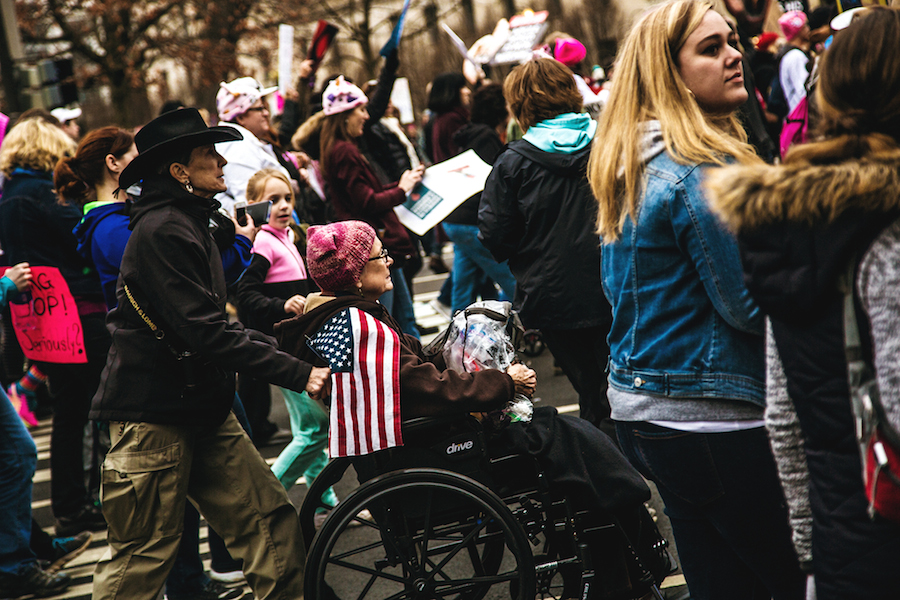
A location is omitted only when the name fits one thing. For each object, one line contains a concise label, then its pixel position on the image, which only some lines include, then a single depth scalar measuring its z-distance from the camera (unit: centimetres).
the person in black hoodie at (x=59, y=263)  962
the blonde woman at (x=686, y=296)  433
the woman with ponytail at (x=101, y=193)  785
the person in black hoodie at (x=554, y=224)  802
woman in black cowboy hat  615
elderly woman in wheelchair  596
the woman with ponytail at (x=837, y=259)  311
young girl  876
